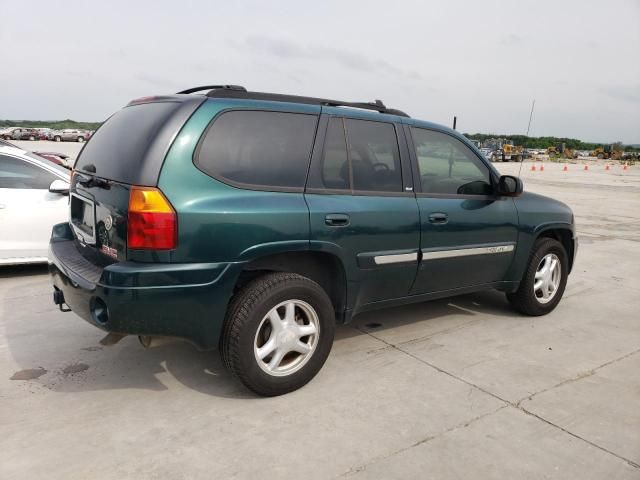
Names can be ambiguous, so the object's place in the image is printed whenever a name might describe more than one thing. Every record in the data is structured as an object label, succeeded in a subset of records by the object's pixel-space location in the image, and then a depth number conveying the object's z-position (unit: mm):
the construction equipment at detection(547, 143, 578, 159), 72000
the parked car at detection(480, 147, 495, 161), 45912
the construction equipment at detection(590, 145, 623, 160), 74838
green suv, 2771
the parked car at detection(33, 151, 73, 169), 13498
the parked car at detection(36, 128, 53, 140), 50031
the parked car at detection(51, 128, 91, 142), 50219
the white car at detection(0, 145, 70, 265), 5590
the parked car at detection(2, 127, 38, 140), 45750
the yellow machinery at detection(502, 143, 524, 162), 48031
